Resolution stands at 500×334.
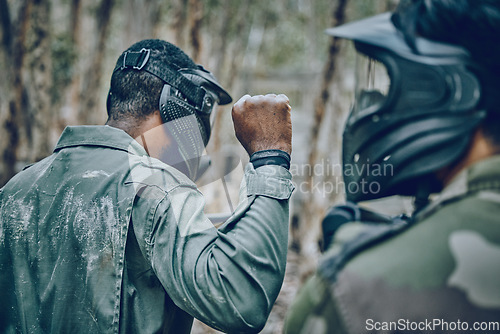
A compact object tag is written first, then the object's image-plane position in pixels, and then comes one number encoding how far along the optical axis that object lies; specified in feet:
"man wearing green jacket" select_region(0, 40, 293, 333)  5.32
